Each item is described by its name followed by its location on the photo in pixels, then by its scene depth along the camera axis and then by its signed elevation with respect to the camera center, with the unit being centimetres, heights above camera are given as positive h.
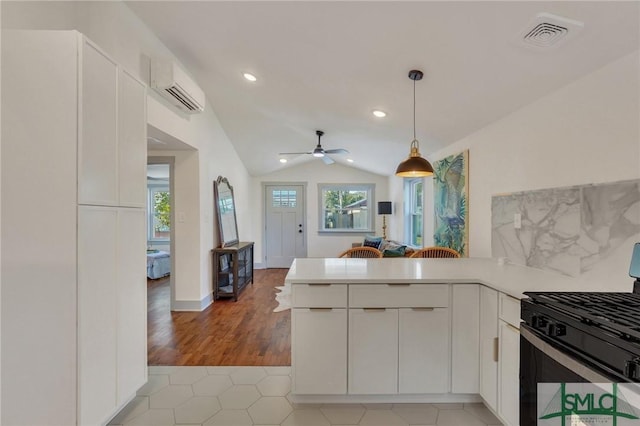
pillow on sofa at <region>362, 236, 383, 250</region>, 552 -57
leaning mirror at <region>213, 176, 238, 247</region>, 450 +1
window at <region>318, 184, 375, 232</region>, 728 +10
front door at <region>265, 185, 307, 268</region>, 719 -29
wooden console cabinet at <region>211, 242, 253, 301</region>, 435 -89
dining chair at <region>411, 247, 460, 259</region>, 346 -47
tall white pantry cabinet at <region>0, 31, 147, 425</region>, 136 -8
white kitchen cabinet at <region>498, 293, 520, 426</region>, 159 -81
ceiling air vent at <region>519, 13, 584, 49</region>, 149 +95
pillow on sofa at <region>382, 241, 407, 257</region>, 405 -54
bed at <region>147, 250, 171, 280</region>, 579 -104
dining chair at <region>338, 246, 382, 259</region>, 357 -50
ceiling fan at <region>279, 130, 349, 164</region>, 463 +95
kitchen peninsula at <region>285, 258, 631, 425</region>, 193 -79
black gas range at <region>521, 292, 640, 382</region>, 86 -37
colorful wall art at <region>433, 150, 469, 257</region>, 336 +13
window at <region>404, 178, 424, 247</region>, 523 +4
